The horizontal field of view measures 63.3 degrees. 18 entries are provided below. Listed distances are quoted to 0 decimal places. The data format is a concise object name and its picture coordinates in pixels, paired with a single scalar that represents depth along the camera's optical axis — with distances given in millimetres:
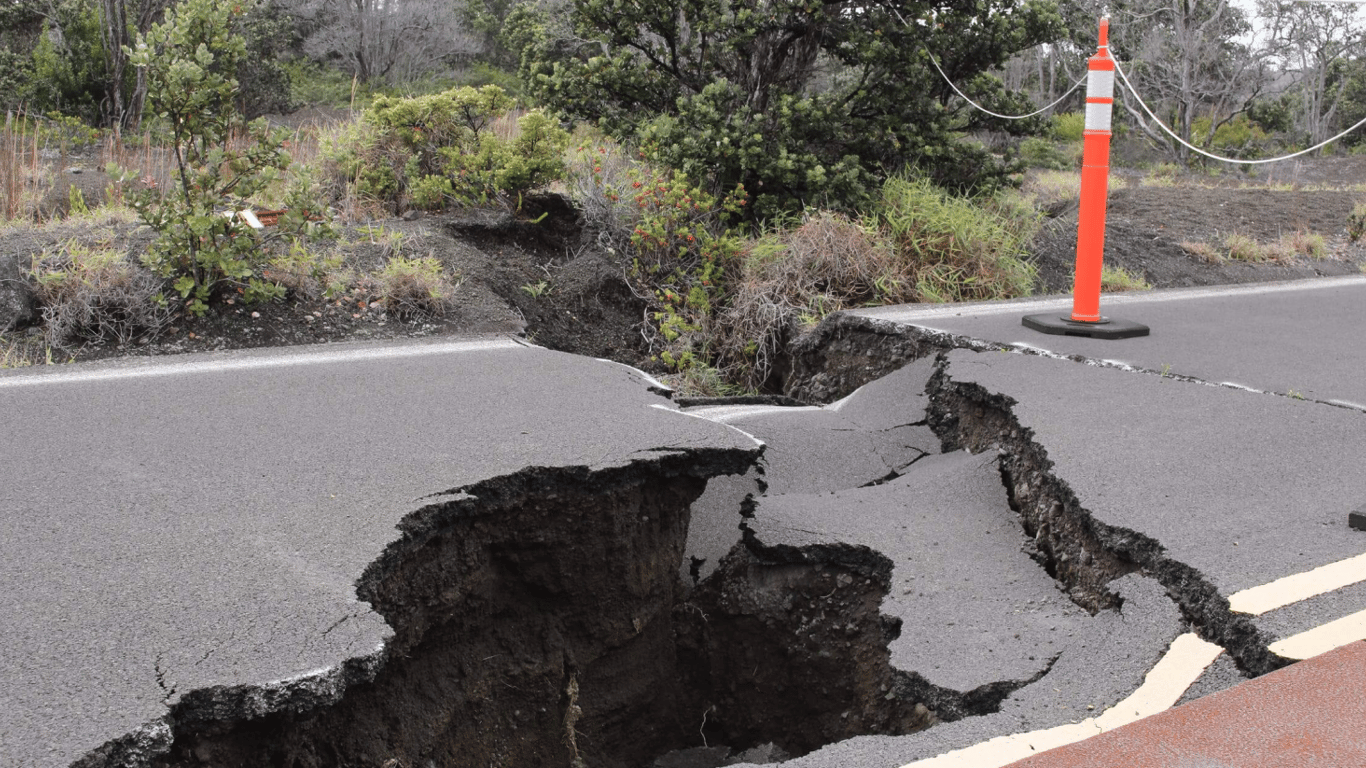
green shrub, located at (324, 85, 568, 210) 8719
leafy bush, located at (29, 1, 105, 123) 16266
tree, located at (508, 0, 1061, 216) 8539
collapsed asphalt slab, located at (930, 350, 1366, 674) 3166
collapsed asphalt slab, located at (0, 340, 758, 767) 2371
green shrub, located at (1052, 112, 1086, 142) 28203
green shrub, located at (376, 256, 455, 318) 6711
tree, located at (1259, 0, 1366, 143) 25906
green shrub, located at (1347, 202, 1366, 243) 13133
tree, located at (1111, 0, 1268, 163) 23047
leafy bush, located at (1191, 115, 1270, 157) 27372
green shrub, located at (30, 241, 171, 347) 6043
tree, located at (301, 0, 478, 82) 27047
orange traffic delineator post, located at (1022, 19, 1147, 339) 6148
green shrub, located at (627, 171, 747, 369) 7902
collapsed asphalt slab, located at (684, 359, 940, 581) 4465
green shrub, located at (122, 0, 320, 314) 5934
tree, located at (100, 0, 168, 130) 15141
